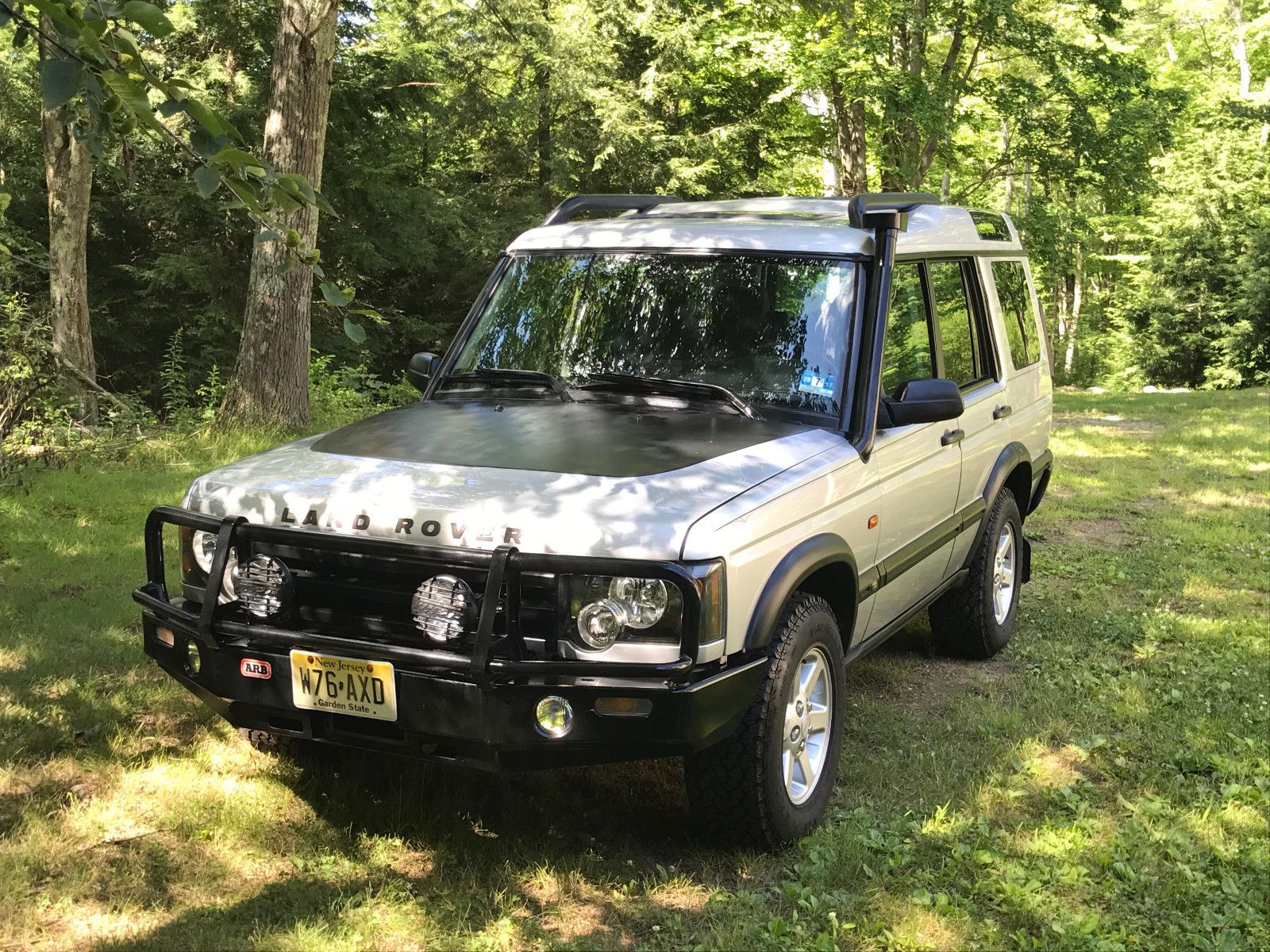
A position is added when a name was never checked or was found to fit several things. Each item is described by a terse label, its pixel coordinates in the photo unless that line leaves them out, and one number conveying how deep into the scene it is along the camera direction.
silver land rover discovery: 3.24
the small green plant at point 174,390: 12.40
